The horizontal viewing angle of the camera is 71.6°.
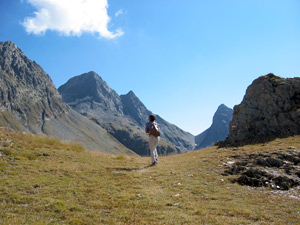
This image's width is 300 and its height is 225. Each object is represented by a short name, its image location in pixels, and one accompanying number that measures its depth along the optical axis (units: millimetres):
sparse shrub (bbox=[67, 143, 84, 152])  21053
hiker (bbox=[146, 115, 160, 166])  17033
